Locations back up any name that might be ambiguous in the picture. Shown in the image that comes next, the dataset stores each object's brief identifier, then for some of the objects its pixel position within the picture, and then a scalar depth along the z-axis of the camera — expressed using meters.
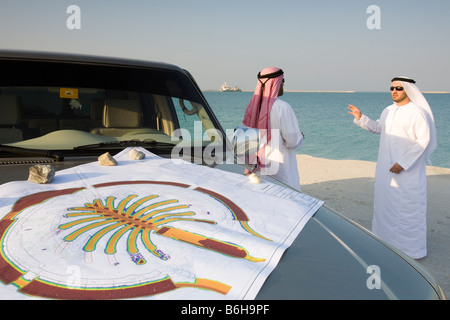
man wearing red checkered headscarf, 4.03
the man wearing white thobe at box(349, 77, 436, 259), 4.57
